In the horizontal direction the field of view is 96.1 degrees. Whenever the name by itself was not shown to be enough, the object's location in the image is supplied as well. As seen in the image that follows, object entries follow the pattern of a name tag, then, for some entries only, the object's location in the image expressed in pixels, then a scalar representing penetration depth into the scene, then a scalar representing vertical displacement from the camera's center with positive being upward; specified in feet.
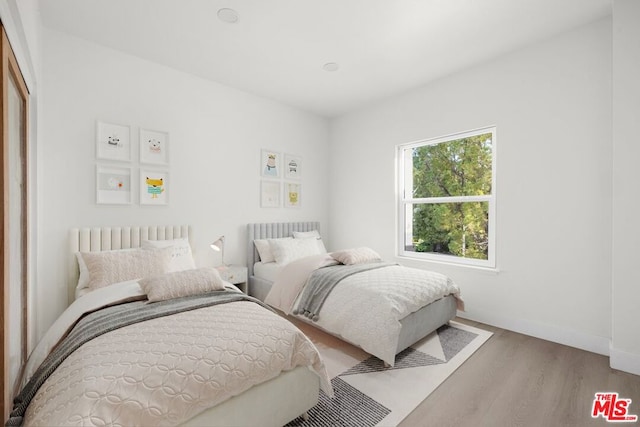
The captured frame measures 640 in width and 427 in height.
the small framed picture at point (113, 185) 8.75 +0.84
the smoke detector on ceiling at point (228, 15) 7.34 +5.13
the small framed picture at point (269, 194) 12.83 +0.83
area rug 5.57 -3.91
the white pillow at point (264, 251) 12.02 -1.64
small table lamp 10.96 -1.27
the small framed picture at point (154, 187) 9.54 +0.86
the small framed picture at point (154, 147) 9.53 +2.20
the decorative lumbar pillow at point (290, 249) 11.69 -1.57
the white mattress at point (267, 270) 11.07 -2.31
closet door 4.26 -0.14
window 10.44 +0.55
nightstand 10.46 -2.33
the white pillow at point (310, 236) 13.44 -1.13
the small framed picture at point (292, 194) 13.78 +0.88
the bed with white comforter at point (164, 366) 3.53 -2.25
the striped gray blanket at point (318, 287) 8.66 -2.34
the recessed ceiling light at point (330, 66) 9.99 +5.16
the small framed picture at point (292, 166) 13.74 +2.22
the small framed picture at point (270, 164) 12.81 +2.20
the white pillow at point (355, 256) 10.41 -1.64
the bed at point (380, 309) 7.18 -2.79
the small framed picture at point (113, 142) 8.73 +2.18
